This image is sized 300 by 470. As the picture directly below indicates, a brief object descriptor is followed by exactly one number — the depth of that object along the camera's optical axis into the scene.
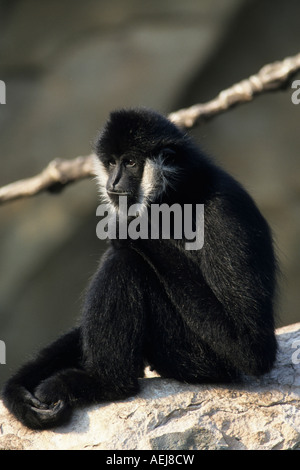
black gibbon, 8.03
